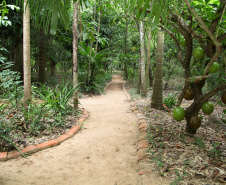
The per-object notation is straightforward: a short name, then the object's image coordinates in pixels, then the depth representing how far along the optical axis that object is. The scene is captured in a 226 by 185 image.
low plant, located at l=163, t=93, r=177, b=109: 5.64
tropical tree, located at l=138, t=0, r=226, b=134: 2.06
